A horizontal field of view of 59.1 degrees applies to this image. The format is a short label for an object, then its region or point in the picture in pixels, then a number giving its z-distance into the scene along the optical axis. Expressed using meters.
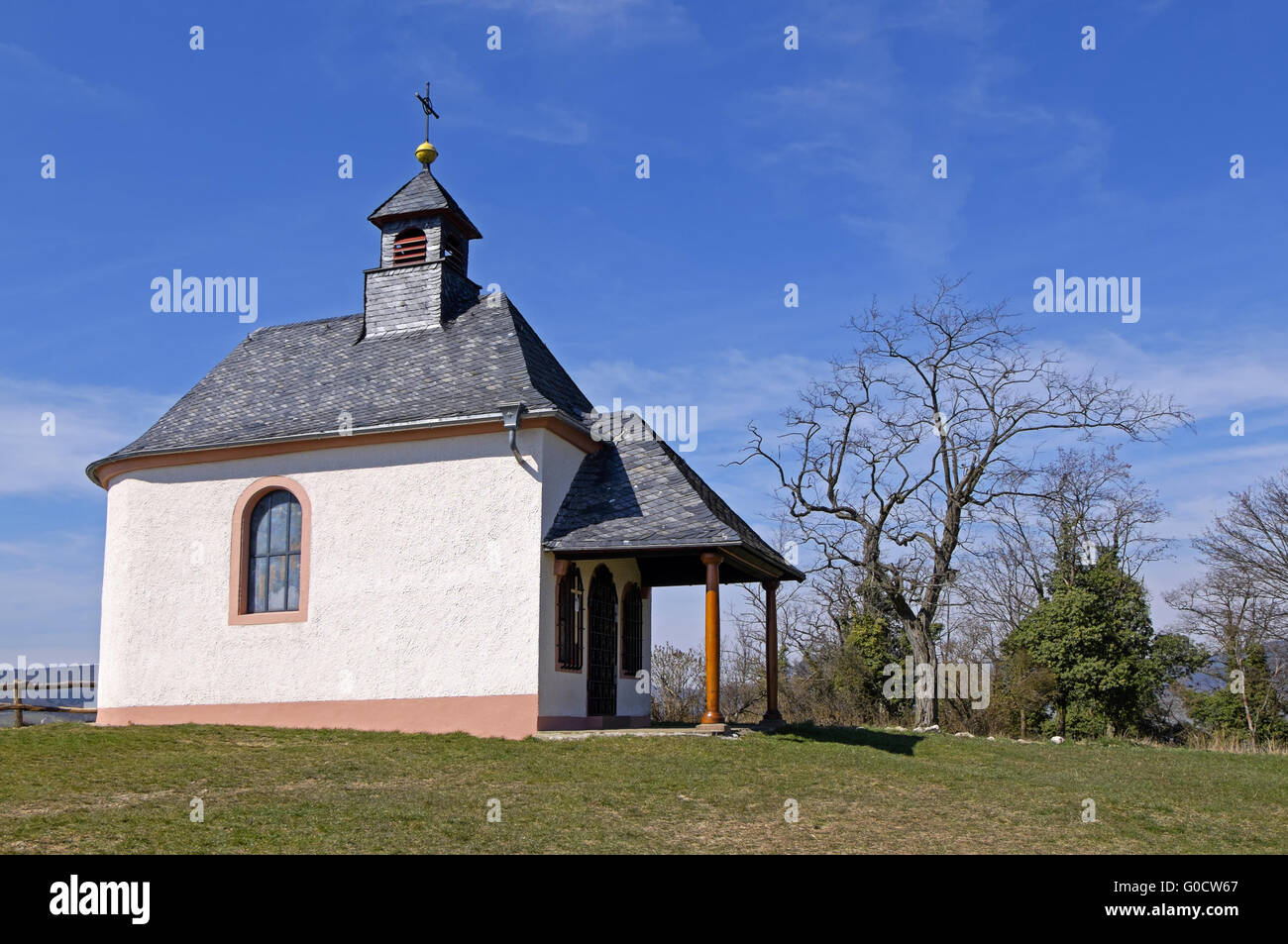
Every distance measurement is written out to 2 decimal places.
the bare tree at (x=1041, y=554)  28.23
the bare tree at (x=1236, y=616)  31.81
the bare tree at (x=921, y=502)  28.19
